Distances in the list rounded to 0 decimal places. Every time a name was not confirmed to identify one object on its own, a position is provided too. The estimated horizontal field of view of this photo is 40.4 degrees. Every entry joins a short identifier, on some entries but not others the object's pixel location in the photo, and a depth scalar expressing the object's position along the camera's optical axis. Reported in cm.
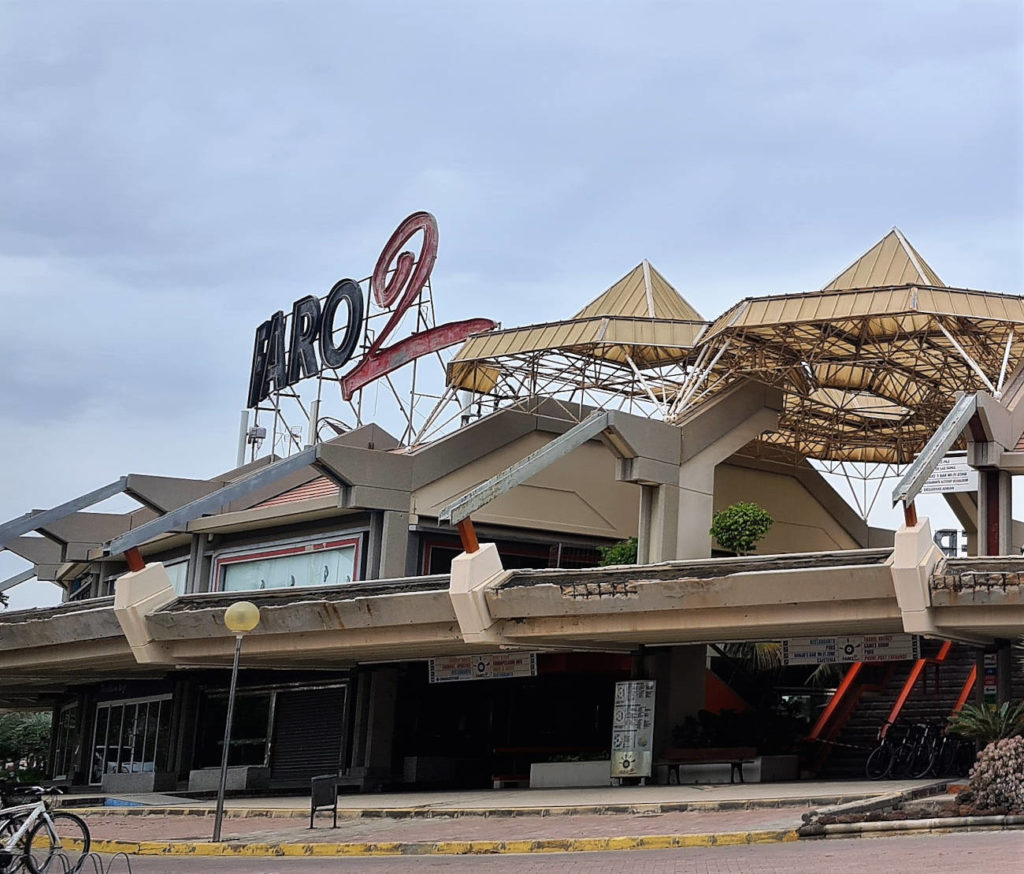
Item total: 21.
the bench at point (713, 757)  2681
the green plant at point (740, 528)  3341
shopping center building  2564
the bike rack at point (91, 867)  1355
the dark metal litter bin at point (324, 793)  2148
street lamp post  2064
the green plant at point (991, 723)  2206
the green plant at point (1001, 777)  1700
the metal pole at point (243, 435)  4534
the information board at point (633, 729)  2675
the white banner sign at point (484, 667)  2916
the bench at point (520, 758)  3027
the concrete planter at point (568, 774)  2822
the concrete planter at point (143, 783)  3738
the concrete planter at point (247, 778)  3500
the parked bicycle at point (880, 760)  2520
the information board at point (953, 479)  2923
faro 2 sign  3722
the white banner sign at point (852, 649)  2586
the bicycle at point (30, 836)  1324
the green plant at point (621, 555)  3347
